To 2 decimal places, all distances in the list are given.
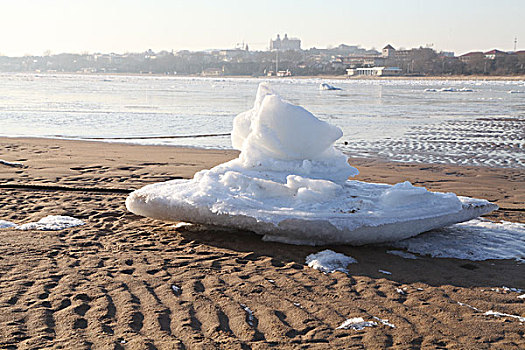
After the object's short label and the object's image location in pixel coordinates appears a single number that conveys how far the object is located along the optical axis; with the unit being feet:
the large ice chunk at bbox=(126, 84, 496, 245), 17.60
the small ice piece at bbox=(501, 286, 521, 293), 14.29
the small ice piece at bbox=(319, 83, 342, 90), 168.86
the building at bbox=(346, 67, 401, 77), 363.33
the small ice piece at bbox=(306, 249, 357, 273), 15.81
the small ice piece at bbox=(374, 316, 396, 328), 12.31
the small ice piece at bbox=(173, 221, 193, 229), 19.83
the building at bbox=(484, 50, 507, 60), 383.14
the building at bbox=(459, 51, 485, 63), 403.79
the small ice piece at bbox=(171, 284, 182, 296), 14.01
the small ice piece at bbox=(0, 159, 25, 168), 32.42
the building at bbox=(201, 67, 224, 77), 446.60
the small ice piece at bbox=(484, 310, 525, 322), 12.72
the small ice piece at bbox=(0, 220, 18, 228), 19.63
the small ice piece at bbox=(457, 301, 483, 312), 13.23
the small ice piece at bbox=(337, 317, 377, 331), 12.20
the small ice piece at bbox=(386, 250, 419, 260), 16.94
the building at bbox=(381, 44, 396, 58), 576.89
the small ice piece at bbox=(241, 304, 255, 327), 12.47
